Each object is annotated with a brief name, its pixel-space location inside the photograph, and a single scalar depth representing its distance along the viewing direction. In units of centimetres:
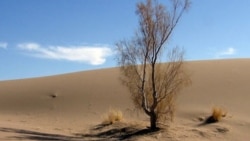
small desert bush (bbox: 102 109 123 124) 1991
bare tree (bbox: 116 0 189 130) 1738
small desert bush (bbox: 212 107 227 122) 1944
